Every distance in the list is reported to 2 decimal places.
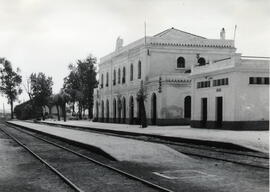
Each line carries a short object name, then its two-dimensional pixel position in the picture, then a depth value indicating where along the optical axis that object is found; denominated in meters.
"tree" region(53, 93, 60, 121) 82.06
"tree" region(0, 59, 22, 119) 114.56
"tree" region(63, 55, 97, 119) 92.56
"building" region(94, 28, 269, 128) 45.66
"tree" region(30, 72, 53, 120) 100.62
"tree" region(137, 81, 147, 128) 41.34
